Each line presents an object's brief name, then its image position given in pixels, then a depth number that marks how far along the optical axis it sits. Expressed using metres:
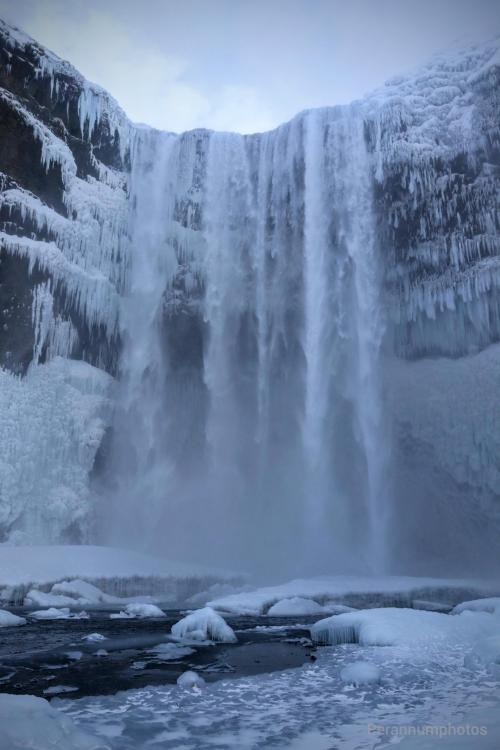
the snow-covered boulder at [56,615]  12.76
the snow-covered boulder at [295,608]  14.35
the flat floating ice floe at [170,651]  7.97
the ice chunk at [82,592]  16.12
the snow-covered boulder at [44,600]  14.93
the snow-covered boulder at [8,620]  10.99
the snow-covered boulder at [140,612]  13.47
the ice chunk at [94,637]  9.53
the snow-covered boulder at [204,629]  9.61
